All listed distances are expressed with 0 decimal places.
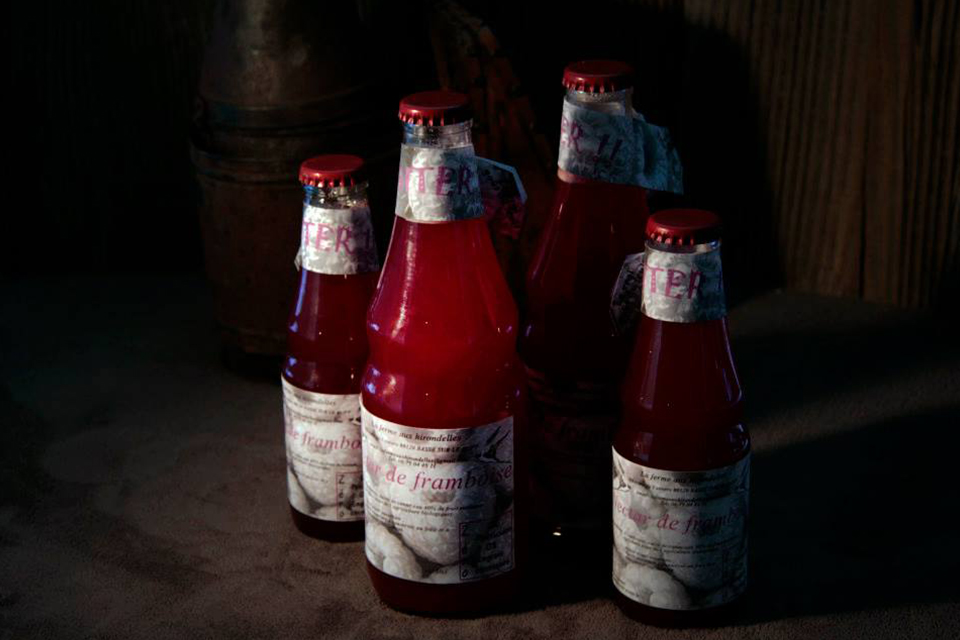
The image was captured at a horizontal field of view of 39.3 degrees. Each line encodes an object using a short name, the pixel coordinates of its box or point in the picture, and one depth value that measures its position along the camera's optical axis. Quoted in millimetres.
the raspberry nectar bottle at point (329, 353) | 1148
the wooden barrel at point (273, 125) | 1505
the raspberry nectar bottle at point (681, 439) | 1012
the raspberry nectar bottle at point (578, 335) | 1132
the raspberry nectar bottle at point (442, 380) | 1033
